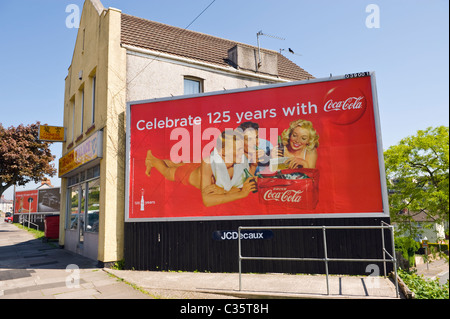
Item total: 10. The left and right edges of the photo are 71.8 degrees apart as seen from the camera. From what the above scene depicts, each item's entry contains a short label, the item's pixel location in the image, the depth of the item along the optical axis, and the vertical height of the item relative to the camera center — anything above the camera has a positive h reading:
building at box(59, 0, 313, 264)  10.31 +4.60
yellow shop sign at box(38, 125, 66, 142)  15.11 +3.53
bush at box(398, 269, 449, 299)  7.51 -2.36
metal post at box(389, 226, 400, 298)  5.84 -1.11
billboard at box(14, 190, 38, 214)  39.11 +0.51
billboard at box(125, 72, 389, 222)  8.54 +1.37
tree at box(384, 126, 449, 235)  20.30 +1.67
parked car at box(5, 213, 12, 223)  48.72 -2.19
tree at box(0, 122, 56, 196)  27.62 +4.45
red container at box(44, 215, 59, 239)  17.69 -1.21
